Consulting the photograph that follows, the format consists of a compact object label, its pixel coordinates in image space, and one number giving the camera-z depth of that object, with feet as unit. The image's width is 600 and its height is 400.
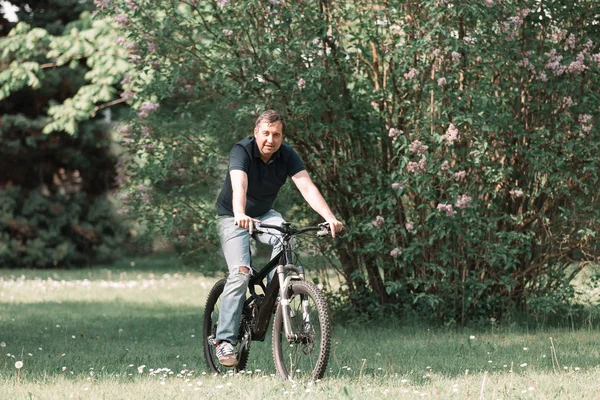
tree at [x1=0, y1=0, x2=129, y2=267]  102.59
